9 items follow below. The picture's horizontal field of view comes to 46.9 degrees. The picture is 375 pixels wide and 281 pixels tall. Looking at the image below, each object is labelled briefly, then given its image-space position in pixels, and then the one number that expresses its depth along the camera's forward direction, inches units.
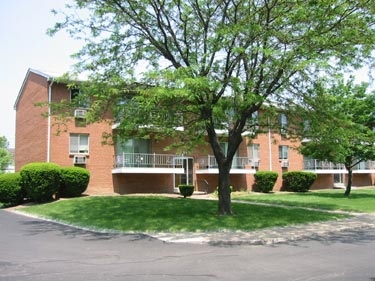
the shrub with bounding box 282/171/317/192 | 1373.0
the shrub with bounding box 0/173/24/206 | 889.5
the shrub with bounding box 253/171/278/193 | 1300.4
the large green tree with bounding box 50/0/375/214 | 486.3
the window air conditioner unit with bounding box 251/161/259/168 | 1348.4
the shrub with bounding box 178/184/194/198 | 1050.9
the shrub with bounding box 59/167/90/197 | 903.7
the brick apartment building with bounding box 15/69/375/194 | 1013.2
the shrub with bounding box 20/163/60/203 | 856.9
